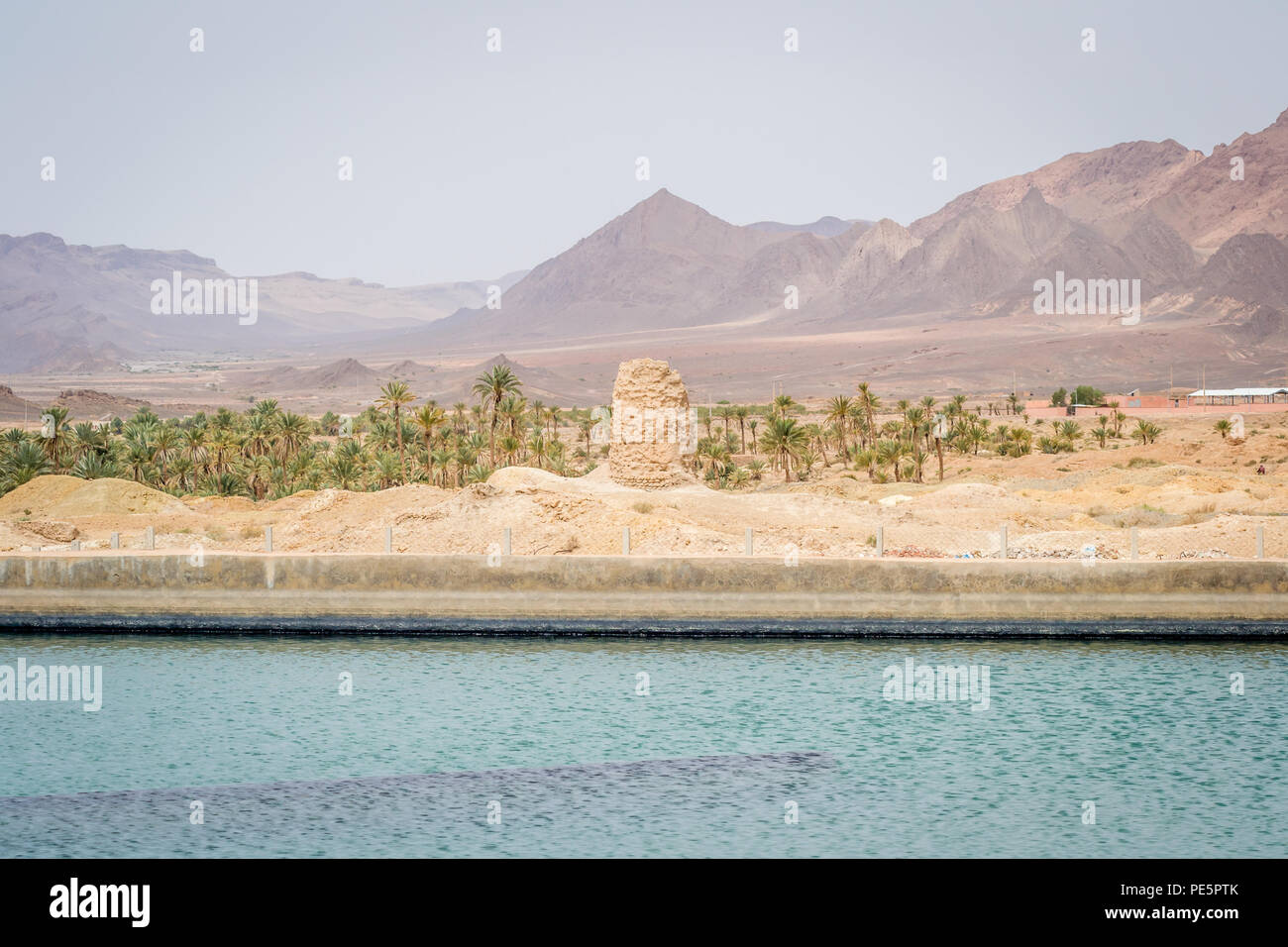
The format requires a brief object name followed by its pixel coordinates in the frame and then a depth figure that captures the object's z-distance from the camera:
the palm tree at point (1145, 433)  79.38
